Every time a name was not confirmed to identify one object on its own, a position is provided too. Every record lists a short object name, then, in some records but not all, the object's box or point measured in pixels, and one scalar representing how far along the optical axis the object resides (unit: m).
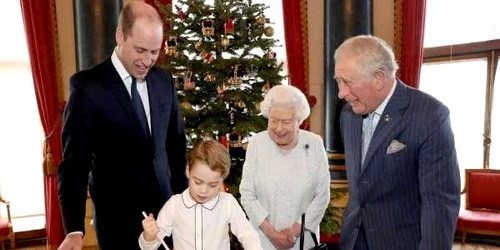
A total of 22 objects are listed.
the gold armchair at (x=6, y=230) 4.80
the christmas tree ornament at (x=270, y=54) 4.03
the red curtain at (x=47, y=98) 5.20
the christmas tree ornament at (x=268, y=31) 4.04
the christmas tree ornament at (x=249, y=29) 4.01
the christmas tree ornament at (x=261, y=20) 4.00
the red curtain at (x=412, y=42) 5.55
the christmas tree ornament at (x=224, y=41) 3.92
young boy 1.77
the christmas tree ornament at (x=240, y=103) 3.97
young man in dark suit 1.85
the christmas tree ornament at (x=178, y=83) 3.97
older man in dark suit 1.65
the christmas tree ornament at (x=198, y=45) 3.99
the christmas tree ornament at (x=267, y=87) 4.02
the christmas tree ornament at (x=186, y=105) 3.91
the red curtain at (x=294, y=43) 5.84
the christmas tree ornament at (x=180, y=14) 4.04
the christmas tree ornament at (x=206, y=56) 3.96
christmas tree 3.94
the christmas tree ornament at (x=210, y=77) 3.93
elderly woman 2.41
